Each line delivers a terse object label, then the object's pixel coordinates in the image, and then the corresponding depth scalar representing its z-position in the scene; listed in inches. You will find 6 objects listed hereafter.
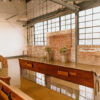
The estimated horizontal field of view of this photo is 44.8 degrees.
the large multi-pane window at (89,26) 175.0
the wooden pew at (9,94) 56.5
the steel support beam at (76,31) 190.1
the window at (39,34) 307.6
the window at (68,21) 214.2
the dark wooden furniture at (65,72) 101.8
